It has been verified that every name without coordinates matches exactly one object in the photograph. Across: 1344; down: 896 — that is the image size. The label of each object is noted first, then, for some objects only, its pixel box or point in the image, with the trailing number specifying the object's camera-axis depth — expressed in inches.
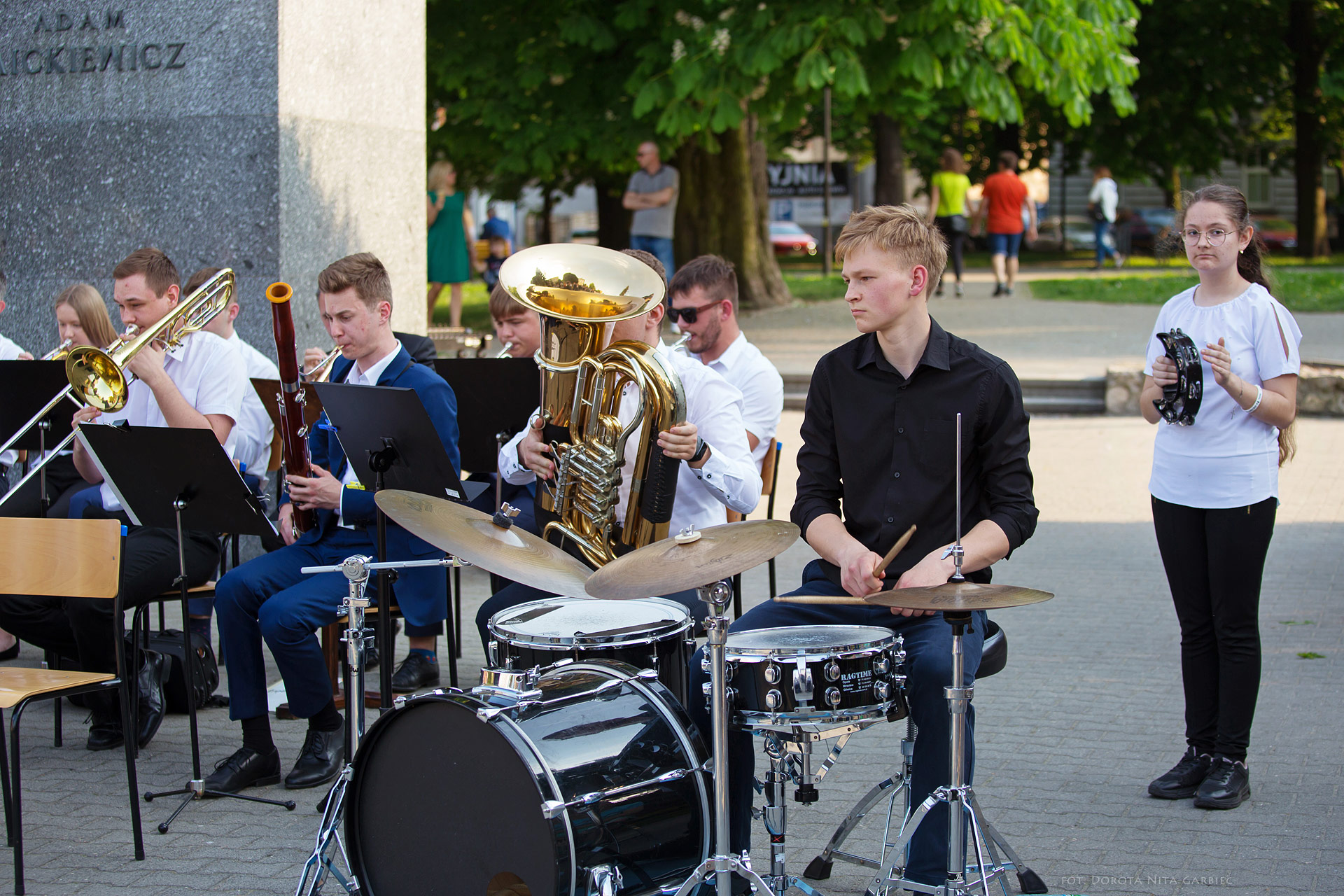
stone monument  301.1
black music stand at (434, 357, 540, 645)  236.1
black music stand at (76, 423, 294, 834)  175.3
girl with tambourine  172.2
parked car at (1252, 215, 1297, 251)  1545.3
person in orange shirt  762.8
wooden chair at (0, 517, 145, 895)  163.6
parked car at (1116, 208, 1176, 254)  1581.0
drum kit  124.7
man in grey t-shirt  576.1
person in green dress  593.9
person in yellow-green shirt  775.7
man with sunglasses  224.5
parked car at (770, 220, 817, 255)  1674.5
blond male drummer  141.7
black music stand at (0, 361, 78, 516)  220.1
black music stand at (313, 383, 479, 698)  165.3
